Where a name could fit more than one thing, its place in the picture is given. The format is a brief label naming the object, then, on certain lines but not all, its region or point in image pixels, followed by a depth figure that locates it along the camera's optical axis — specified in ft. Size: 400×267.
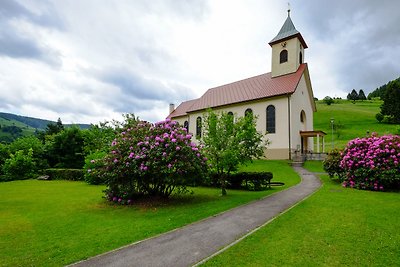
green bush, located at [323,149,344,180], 53.67
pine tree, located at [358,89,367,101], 412.40
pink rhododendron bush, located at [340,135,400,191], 44.11
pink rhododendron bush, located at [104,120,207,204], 32.60
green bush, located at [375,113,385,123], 212.84
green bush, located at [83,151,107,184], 64.90
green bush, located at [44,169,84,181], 77.10
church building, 97.86
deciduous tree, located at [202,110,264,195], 40.40
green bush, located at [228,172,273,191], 48.03
